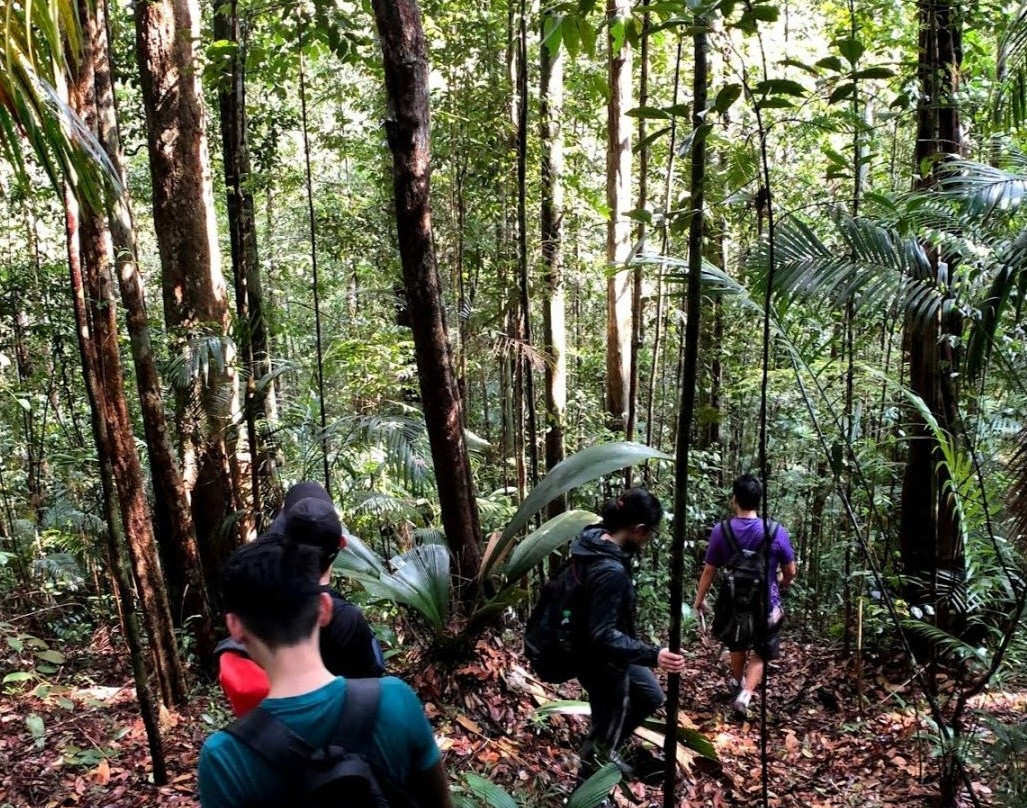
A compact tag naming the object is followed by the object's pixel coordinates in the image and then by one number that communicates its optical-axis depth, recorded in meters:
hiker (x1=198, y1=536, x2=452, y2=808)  1.43
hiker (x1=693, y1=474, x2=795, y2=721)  5.22
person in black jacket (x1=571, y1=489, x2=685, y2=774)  3.53
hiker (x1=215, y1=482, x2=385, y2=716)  2.76
